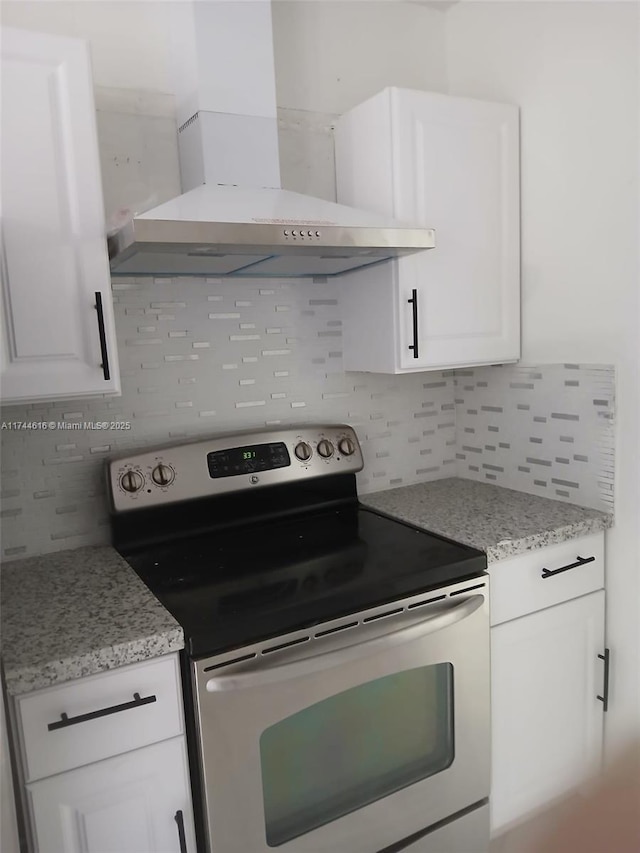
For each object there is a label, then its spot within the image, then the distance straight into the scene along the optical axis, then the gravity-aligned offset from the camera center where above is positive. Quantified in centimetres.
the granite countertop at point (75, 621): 112 -52
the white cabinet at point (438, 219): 174 +31
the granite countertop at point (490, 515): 163 -51
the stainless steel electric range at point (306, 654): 126 -65
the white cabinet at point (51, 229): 129 +25
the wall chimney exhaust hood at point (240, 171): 144 +42
